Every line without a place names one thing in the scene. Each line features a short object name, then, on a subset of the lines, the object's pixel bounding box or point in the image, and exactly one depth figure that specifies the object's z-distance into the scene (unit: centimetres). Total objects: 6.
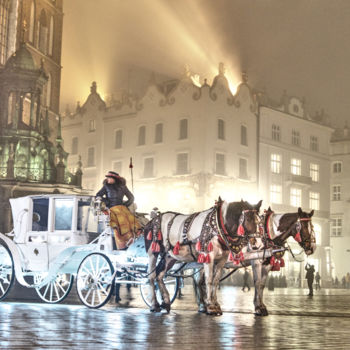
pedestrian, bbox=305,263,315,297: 3005
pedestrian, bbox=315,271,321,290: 4328
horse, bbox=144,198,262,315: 1332
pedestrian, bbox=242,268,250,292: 3431
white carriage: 1400
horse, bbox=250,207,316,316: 1429
